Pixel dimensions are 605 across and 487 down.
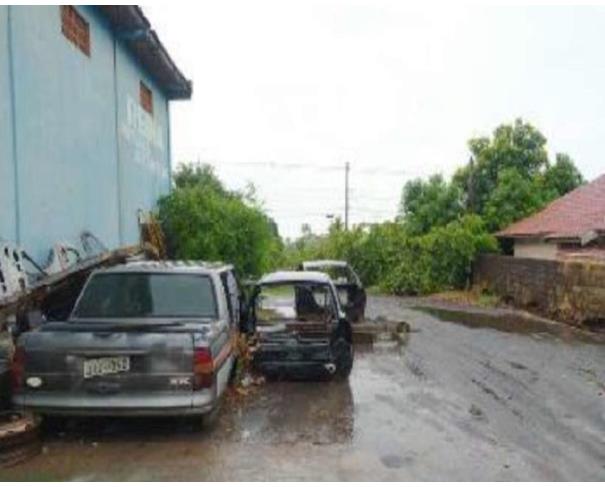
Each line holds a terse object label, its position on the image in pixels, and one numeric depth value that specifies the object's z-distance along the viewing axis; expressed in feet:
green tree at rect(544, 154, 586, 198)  123.95
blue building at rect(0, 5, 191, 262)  32.68
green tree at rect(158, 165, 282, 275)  57.31
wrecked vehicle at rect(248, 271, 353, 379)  35.09
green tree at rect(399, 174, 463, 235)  120.26
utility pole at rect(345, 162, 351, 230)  193.18
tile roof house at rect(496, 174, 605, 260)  78.66
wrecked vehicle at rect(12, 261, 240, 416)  23.40
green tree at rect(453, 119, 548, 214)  125.59
